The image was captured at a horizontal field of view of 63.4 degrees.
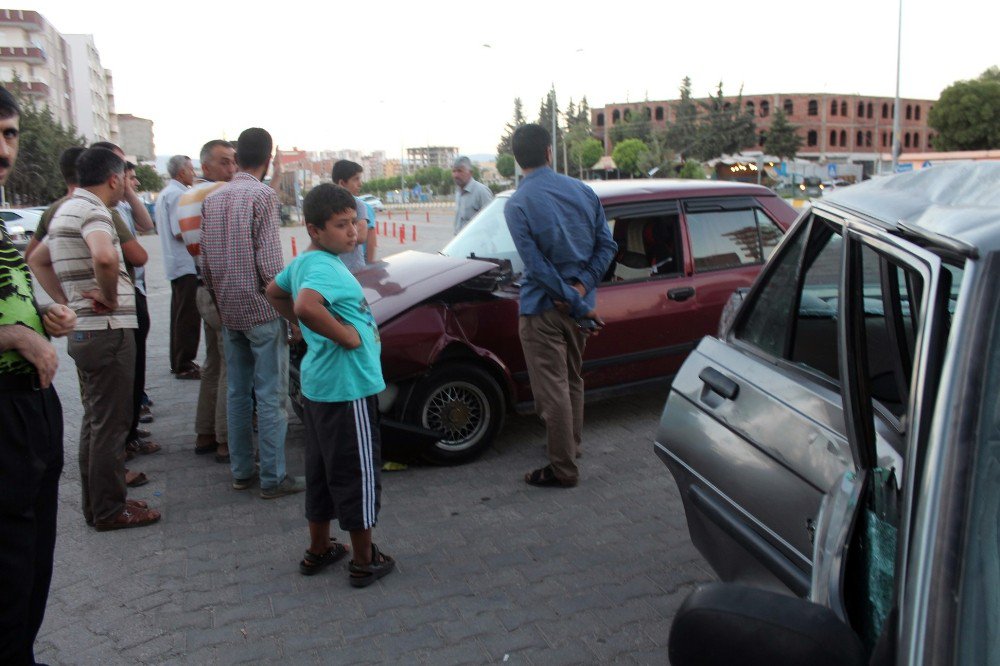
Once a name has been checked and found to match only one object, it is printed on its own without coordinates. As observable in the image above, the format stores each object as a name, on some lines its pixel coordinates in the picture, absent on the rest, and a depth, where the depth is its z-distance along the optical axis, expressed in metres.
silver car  1.26
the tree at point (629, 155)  71.00
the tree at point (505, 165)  83.81
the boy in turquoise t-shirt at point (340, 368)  3.49
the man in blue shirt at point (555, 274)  4.54
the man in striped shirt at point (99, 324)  4.20
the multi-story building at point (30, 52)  75.31
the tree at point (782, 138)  81.38
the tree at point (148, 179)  62.26
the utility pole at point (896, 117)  37.94
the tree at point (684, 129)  84.00
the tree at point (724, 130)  80.69
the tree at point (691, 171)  50.50
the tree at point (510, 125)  95.88
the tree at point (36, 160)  41.59
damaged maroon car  5.03
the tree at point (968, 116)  61.25
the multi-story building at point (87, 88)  100.12
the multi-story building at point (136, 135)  115.80
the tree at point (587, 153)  79.12
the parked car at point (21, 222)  24.48
